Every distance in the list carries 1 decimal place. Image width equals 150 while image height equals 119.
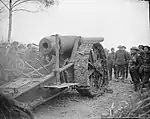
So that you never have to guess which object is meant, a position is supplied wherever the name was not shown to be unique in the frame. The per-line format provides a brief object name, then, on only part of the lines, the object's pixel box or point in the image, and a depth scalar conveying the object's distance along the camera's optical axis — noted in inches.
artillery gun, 215.0
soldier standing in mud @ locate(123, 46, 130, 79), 396.6
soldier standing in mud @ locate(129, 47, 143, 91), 301.3
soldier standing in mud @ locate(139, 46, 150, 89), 272.3
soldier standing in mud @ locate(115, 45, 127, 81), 394.6
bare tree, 485.1
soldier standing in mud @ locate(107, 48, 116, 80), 416.2
